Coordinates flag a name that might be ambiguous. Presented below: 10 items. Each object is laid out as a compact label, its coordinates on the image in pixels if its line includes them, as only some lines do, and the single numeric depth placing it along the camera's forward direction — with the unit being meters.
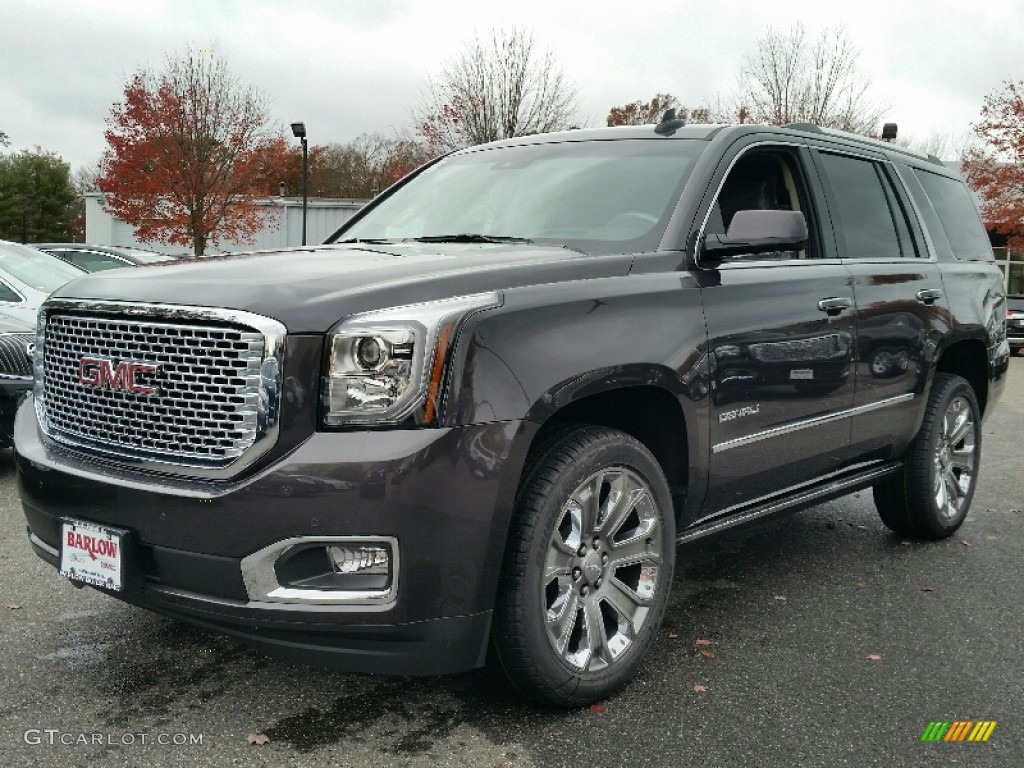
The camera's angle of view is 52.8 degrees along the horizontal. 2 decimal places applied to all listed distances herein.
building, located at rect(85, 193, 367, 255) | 39.16
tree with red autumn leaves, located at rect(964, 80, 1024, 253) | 31.14
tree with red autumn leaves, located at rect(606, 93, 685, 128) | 50.62
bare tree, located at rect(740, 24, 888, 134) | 36.25
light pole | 28.47
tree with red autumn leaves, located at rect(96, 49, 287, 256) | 32.03
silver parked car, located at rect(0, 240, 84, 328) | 7.73
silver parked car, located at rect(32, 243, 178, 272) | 16.03
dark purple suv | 2.71
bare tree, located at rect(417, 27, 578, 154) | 33.09
